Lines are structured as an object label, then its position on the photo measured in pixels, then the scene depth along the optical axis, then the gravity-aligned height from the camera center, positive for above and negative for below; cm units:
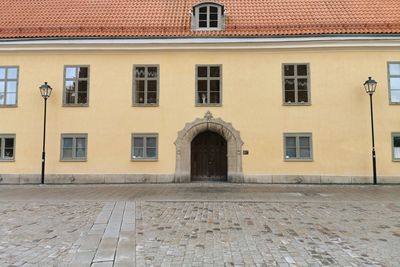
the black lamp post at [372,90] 1653 +311
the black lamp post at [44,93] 1719 +309
